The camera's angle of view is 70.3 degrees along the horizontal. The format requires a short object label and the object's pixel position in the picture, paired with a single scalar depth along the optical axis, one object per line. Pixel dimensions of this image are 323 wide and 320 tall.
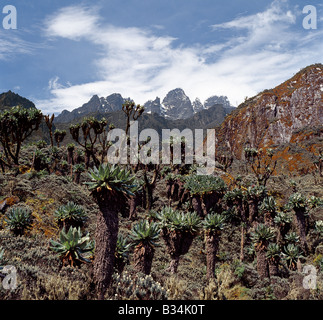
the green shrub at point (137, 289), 7.06
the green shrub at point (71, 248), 7.62
